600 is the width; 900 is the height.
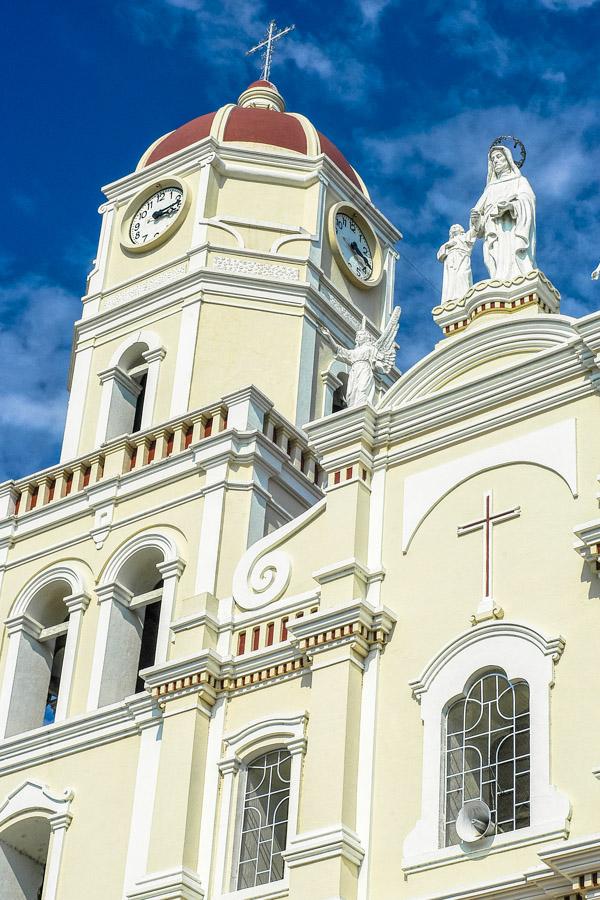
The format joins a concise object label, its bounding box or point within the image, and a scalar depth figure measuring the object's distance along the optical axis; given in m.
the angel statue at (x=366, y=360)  22.97
